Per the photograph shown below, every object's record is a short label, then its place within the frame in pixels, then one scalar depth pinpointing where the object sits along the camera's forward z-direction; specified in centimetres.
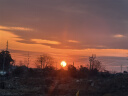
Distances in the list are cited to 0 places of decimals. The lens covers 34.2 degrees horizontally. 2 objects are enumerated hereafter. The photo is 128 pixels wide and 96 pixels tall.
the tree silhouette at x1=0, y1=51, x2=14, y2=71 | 7972
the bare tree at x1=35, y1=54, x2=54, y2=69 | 7921
